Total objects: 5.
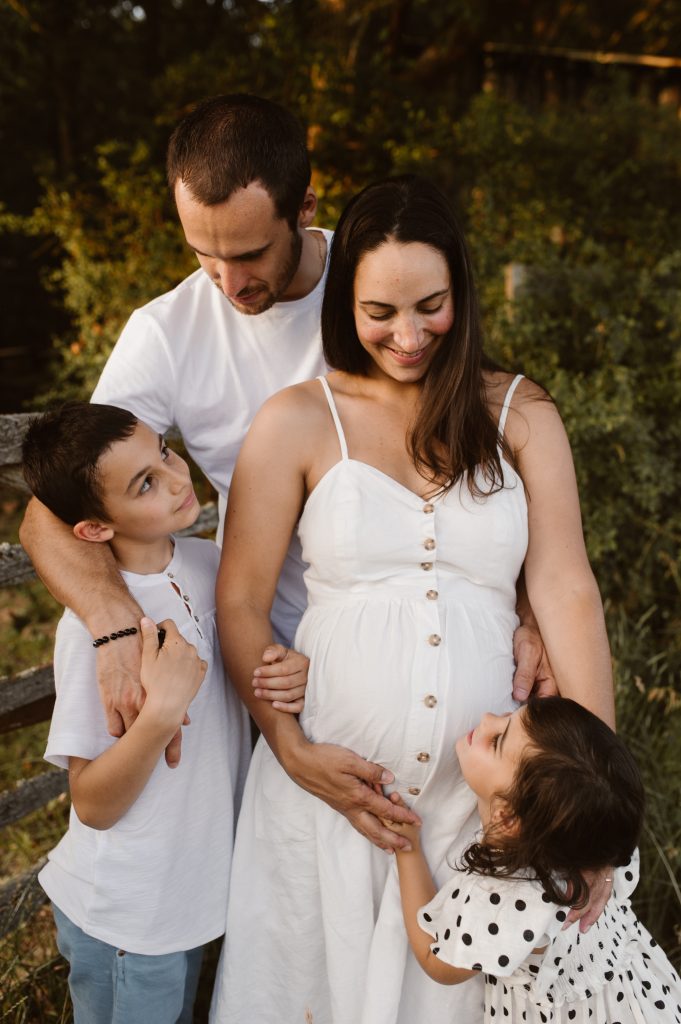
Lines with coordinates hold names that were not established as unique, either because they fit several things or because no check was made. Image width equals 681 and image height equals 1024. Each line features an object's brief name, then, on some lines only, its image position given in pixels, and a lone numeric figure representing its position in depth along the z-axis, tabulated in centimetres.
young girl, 164
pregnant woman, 191
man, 194
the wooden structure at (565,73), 757
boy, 178
